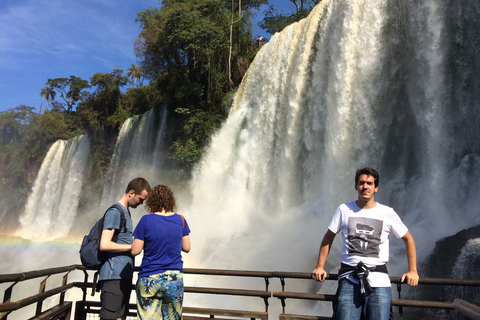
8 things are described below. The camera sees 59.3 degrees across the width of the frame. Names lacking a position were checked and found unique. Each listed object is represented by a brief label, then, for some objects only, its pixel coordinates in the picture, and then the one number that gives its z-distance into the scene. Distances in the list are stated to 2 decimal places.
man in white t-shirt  3.15
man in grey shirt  3.59
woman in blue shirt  3.39
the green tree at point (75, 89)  54.97
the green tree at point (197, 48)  22.84
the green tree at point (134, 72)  53.12
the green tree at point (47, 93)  62.18
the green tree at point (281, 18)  32.88
